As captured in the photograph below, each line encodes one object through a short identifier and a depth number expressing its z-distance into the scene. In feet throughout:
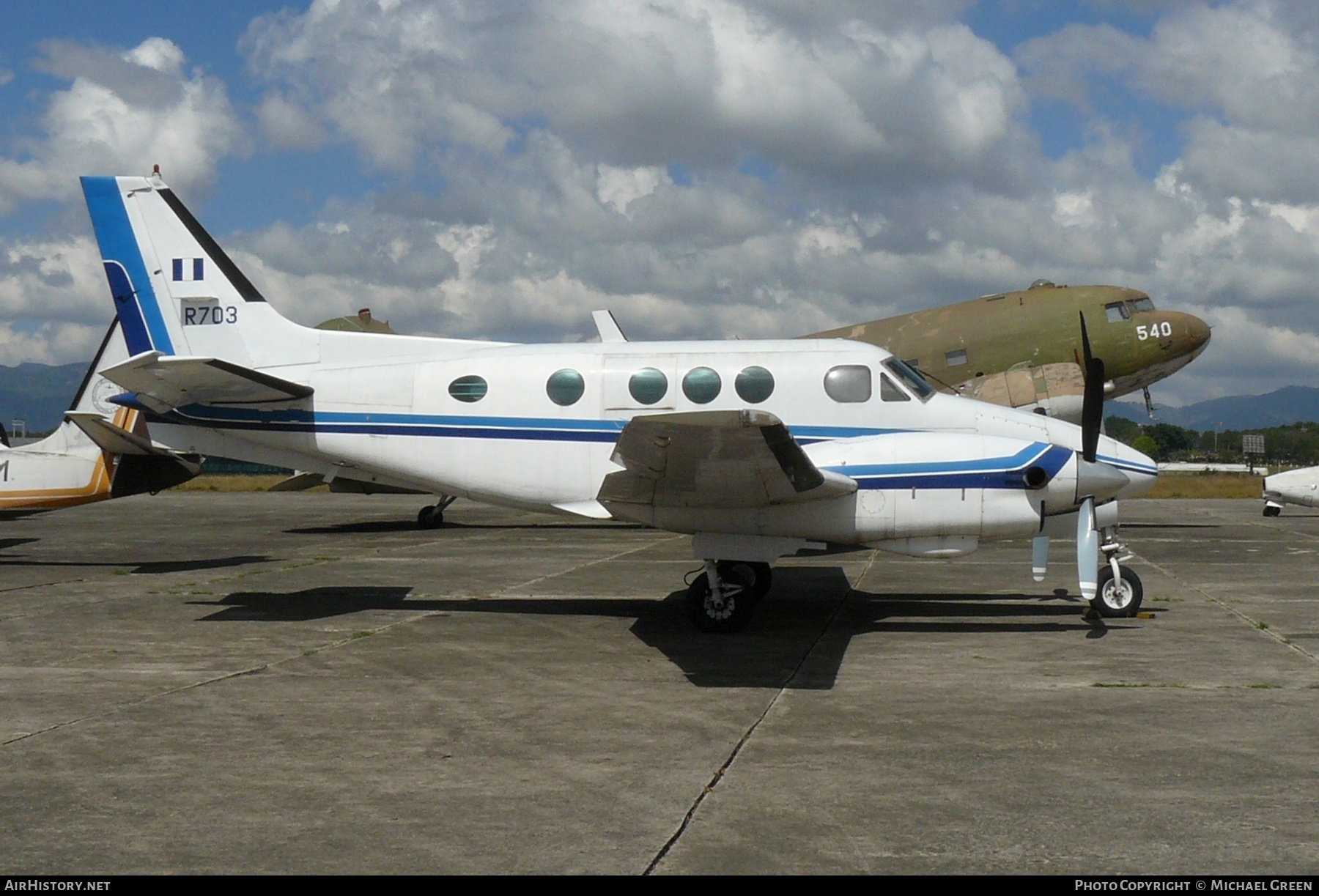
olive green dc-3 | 70.23
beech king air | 34.09
